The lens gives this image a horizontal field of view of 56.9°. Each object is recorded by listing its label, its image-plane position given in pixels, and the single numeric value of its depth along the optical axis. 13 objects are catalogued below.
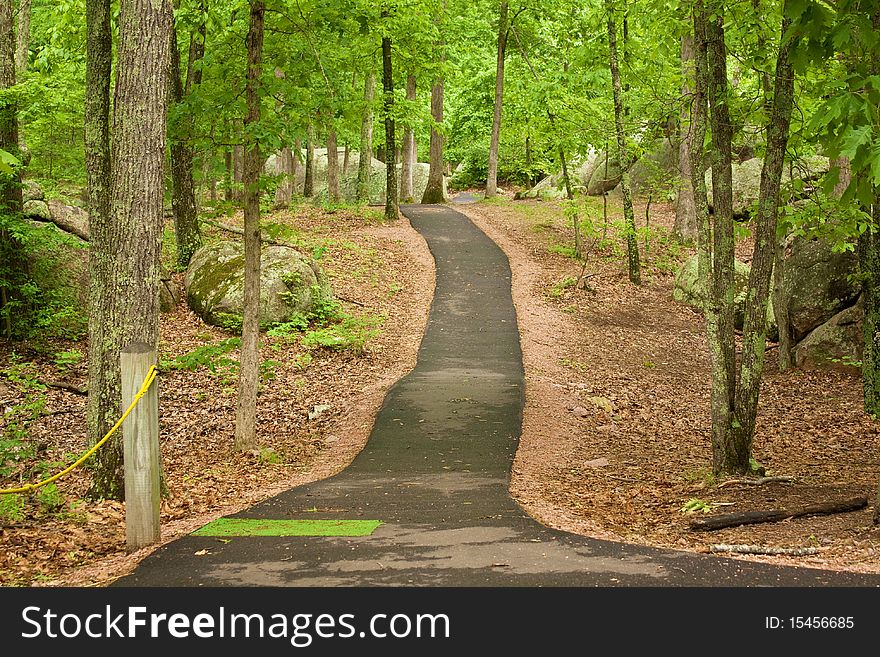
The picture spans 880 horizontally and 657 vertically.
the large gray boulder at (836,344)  15.09
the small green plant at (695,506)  7.34
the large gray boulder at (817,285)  16.03
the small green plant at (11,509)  6.65
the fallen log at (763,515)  6.70
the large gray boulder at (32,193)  15.67
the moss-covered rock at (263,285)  16.59
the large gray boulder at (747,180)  23.97
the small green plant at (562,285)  20.55
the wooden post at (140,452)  5.73
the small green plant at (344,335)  15.57
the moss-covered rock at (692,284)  20.28
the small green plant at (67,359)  12.50
